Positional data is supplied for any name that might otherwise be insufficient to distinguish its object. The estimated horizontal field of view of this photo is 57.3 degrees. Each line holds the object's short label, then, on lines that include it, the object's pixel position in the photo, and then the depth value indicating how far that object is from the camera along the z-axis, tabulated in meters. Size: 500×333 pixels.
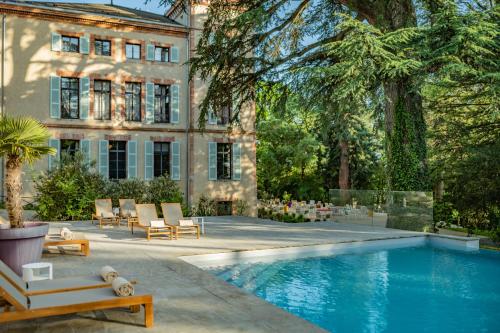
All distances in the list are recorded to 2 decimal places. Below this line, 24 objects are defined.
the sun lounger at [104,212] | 14.28
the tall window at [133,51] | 21.98
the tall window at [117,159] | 21.50
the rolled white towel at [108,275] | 5.34
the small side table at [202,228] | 13.03
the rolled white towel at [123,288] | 4.79
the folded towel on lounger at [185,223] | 11.85
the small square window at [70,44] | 20.73
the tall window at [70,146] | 20.55
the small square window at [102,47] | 21.31
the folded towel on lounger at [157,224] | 11.51
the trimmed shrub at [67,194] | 16.69
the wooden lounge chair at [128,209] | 14.45
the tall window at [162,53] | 22.55
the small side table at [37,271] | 5.64
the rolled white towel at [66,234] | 9.13
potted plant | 6.79
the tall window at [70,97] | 20.80
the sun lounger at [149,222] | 11.50
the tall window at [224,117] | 23.23
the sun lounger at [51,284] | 4.54
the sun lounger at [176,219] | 11.95
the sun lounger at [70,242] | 8.68
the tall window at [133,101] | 21.91
